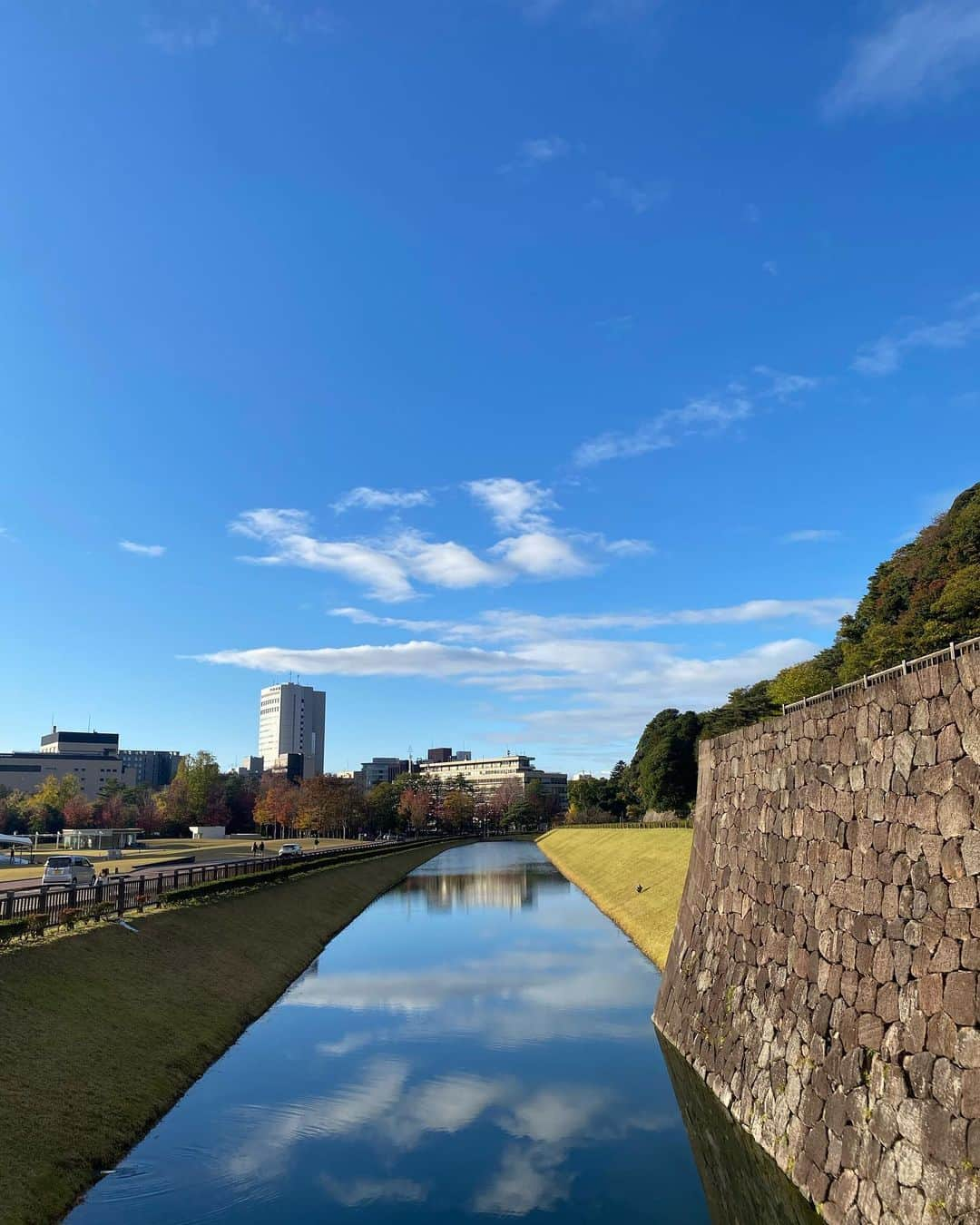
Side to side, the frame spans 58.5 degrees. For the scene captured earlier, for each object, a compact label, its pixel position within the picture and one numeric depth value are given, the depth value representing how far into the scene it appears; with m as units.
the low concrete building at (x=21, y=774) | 191.00
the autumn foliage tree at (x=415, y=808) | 157.38
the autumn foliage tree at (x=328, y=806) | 126.50
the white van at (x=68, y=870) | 42.84
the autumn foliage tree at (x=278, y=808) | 130.12
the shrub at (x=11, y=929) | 21.72
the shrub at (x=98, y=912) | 26.51
